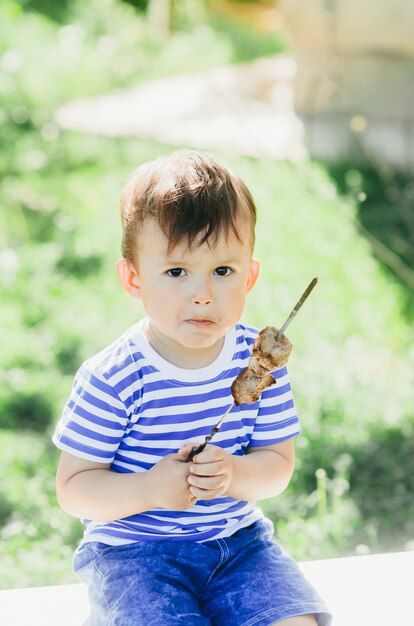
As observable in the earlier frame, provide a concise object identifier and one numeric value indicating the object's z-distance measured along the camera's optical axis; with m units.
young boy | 1.74
